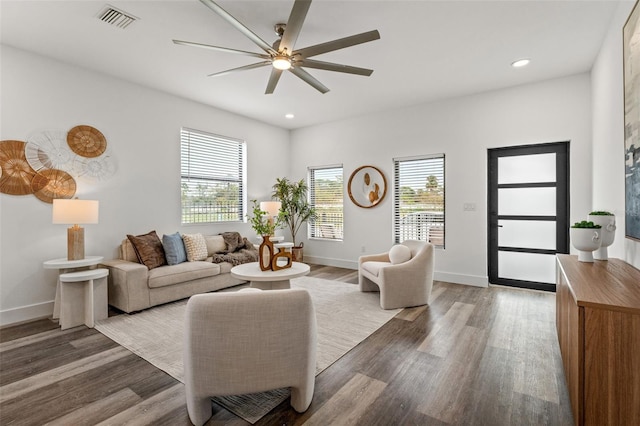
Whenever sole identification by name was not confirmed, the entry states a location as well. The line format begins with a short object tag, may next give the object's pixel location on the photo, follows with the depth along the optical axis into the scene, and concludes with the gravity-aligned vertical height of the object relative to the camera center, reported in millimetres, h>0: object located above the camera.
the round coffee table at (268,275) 3047 -655
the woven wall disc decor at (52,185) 3418 +310
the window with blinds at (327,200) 6242 +232
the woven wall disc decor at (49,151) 3381 +700
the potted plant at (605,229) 2309 -142
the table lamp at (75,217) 3148 -58
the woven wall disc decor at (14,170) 3199 +454
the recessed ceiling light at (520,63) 3567 +1779
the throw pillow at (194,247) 4305 -514
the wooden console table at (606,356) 1284 -642
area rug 1938 -1187
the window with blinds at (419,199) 5082 +210
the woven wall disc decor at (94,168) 3709 +555
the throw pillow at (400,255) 3889 -565
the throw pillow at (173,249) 4027 -513
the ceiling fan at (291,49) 2093 +1353
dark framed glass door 4152 -28
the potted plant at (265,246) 3291 -377
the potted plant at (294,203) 6258 +172
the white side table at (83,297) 3109 -911
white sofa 3447 -857
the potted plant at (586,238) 2268 -204
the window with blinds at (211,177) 4926 +599
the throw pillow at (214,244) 4770 -528
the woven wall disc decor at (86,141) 3670 +880
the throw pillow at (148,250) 3818 -495
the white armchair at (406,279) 3576 -817
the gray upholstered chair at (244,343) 1565 -703
